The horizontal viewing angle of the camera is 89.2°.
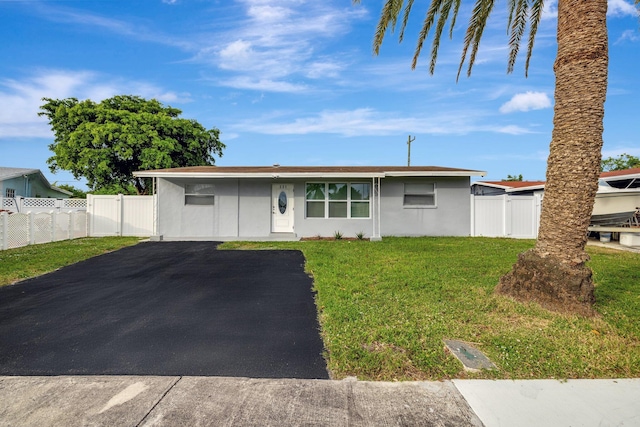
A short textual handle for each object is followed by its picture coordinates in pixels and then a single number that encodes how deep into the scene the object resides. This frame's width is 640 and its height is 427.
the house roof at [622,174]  13.21
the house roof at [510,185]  17.73
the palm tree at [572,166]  4.35
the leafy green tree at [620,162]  29.50
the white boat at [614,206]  12.98
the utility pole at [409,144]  30.39
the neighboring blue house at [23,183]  23.19
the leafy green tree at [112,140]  22.14
